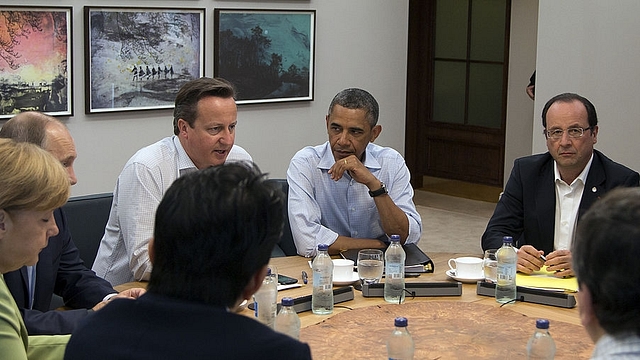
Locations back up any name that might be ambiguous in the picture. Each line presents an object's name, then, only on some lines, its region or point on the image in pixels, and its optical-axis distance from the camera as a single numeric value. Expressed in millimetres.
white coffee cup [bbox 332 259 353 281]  3195
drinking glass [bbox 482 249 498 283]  3234
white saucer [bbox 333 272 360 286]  3172
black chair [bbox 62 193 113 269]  3754
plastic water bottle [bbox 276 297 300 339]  2584
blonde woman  2104
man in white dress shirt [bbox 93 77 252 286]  3438
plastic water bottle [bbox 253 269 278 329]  2721
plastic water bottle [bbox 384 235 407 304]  3023
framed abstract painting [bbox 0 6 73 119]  5242
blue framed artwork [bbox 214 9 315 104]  6301
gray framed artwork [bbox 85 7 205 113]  5648
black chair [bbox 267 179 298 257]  4383
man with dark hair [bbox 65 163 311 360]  1512
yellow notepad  3150
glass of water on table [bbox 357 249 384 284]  3178
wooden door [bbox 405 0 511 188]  8648
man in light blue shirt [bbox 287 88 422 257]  3875
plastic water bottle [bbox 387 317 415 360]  2374
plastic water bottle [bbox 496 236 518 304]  3018
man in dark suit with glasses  3764
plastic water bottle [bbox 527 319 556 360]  2406
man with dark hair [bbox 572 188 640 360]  1494
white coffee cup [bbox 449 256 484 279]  3256
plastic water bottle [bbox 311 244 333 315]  2889
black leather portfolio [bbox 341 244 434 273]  3352
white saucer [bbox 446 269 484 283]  3242
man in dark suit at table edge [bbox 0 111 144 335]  2832
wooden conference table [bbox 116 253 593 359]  2553
